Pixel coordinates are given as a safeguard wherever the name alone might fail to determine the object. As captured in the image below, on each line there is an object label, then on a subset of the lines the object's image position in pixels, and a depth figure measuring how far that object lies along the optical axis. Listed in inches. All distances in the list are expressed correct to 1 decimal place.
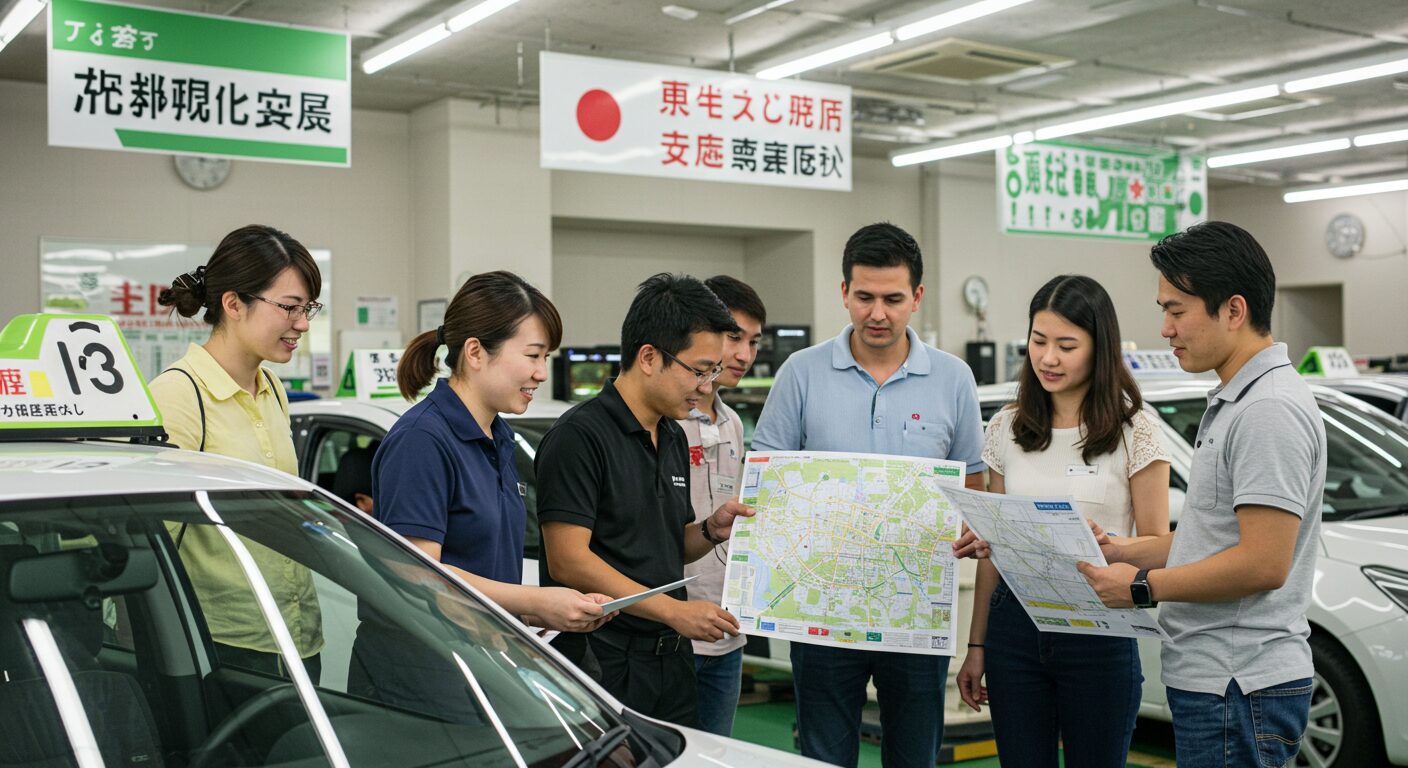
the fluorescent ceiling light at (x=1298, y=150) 478.0
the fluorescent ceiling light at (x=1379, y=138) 445.1
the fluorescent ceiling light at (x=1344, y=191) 582.6
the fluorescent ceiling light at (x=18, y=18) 293.3
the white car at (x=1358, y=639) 155.8
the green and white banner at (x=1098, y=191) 421.1
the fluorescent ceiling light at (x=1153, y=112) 390.0
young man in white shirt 120.3
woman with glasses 100.7
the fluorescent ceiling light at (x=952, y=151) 434.8
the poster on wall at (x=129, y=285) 430.3
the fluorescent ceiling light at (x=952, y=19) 302.2
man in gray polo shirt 85.1
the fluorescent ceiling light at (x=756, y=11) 354.9
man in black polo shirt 96.0
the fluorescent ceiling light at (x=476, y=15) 310.0
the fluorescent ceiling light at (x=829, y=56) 327.0
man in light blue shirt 112.8
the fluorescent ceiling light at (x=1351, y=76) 352.8
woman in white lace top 105.3
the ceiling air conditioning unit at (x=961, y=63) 392.5
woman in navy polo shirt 87.5
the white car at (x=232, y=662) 63.8
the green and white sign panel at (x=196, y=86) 254.5
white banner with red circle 291.3
